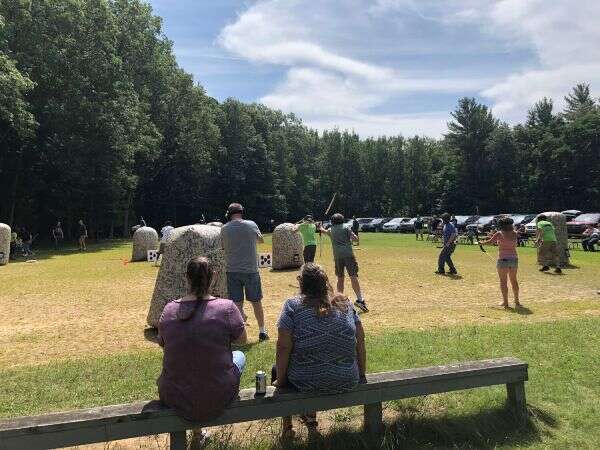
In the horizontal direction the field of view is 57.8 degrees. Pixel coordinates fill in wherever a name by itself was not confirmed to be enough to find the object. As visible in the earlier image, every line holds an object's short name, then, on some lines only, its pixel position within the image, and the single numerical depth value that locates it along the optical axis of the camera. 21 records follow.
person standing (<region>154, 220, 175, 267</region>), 18.33
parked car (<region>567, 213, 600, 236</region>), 30.77
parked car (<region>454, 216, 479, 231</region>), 40.82
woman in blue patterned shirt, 4.07
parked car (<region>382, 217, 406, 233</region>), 52.16
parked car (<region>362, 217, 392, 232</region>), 55.34
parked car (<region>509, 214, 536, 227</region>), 39.65
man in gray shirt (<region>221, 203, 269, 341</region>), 7.78
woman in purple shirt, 3.69
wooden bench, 3.46
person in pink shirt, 10.17
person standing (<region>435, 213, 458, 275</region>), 15.54
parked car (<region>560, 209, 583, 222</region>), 38.88
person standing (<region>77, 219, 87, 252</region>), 28.00
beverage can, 3.97
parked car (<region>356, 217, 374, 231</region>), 57.58
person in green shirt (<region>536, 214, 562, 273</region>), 15.86
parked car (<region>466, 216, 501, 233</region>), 36.73
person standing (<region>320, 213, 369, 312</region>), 10.11
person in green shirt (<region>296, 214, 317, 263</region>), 15.07
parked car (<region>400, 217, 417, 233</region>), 50.14
